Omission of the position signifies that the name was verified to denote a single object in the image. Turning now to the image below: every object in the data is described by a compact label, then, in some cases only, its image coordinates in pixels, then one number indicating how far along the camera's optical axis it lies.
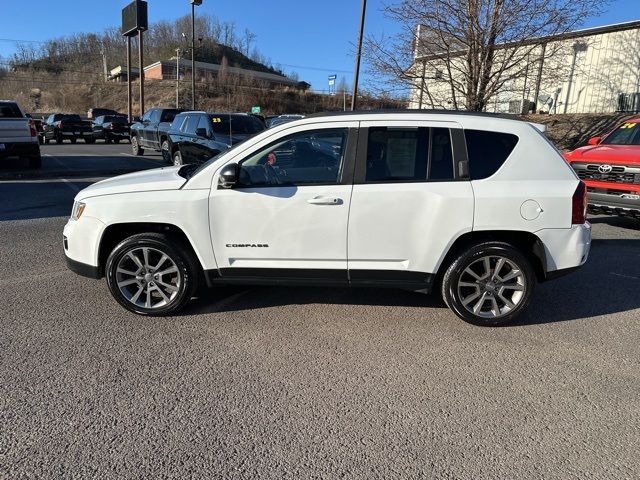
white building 25.14
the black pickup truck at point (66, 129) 28.03
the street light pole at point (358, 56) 15.87
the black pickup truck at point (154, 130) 15.10
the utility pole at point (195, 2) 28.92
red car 7.55
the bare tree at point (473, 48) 13.82
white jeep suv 3.99
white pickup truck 12.72
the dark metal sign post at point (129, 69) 37.07
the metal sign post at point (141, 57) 36.31
